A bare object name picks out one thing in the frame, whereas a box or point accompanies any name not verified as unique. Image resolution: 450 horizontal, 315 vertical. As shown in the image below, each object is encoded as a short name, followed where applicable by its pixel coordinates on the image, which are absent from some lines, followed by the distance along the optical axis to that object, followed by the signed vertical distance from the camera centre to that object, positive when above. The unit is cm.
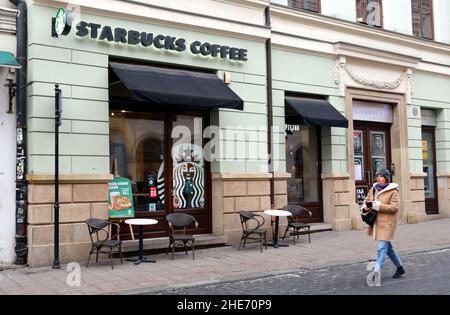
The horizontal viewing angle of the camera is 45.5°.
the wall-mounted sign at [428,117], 1658 +189
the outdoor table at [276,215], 1091 -70
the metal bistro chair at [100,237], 895 -96
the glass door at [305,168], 1361 +32
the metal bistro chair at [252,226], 1089 -98
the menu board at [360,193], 1461 -39
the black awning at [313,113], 1266 +161
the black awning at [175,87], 982 +184
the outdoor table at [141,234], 930 -89
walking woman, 771 -47
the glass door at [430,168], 1670 +31
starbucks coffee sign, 940 +282
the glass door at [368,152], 1477 +77
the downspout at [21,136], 919 +86
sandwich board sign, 1038 -29
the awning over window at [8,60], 886 +209
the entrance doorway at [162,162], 1093 +44
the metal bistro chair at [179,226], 987 -82
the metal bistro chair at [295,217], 1152 -85
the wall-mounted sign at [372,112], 1477 +189
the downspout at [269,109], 1241 +165
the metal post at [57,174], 891 +18
